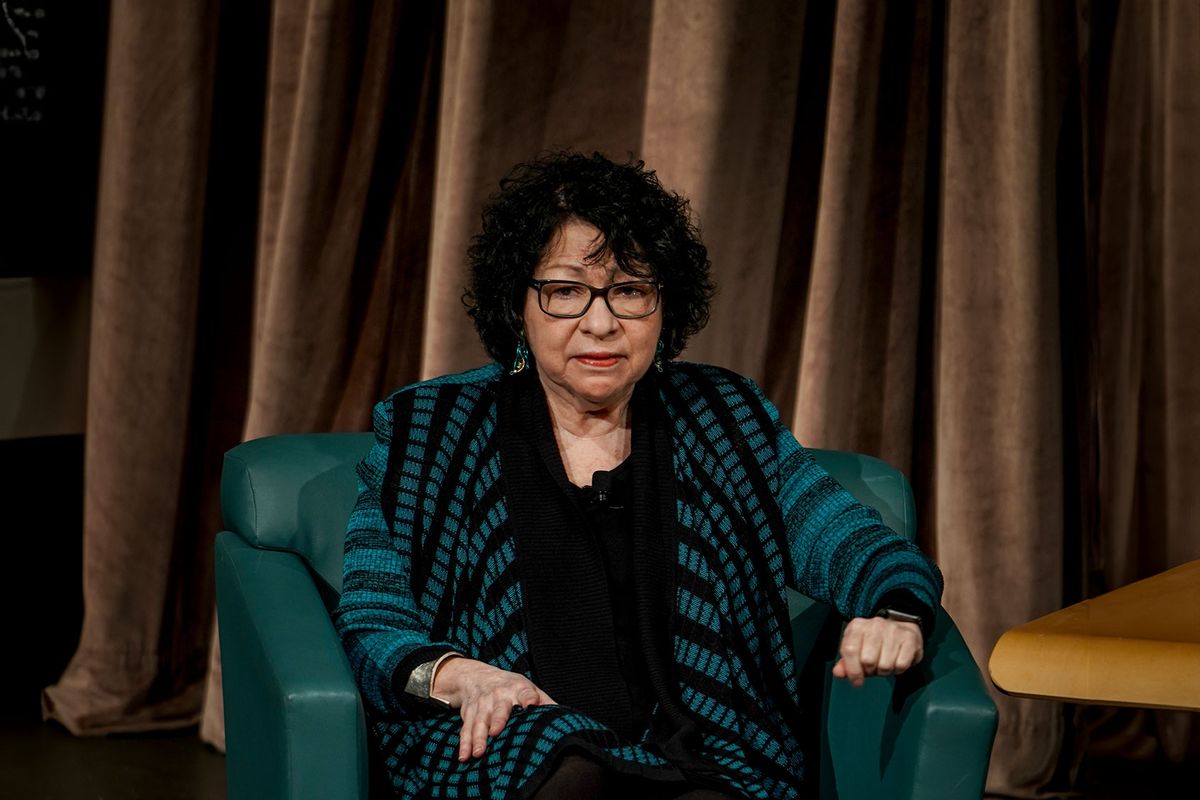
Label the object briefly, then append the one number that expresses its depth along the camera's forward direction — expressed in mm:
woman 3587
